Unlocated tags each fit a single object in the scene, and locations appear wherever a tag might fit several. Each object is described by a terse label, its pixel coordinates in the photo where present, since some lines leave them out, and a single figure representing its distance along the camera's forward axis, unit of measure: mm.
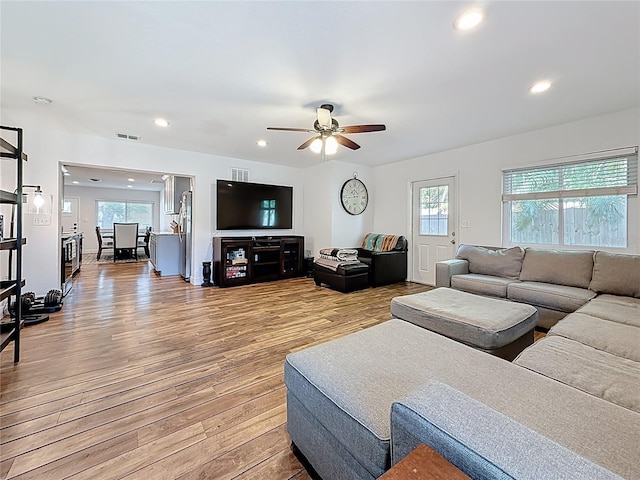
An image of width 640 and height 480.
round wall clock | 5746
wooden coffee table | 610
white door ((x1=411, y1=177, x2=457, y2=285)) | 4879
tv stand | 4945
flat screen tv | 5133
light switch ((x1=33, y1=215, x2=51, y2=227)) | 3758
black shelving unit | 2012
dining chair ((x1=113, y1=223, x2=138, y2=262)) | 7824
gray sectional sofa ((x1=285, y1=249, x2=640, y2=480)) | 673
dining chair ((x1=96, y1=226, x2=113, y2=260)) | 8129
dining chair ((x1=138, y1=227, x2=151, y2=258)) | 8077
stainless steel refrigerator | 5320
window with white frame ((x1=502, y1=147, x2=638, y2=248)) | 3256
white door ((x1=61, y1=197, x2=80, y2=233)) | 9250
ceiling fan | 2904
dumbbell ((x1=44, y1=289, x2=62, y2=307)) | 3428
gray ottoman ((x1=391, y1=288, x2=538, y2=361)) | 1910
